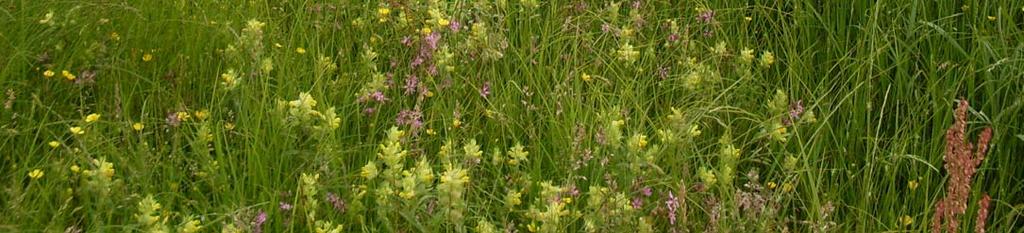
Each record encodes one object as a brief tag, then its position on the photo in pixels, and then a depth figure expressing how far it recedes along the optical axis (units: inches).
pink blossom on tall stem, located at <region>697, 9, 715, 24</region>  140.4
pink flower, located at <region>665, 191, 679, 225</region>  96.8
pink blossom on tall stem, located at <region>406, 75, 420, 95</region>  121.0
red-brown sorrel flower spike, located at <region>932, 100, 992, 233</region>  81.5
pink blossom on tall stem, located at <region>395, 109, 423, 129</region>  111.4
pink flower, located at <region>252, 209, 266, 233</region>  94.1
